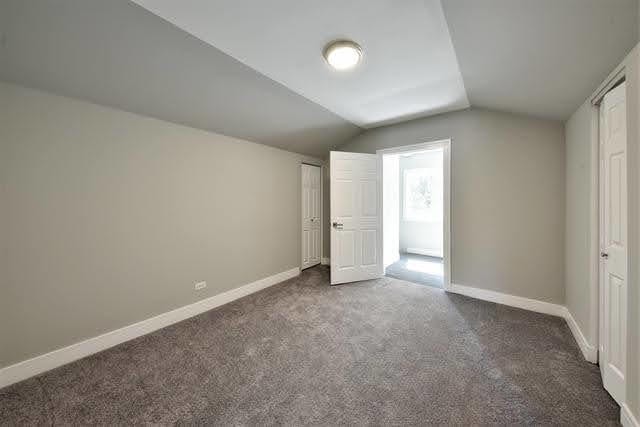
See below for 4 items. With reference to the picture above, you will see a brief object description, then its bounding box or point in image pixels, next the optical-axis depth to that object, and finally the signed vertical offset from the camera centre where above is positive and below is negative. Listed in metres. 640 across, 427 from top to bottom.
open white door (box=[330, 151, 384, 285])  3.52 -0.11
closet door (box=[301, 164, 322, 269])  4.22 -0.08
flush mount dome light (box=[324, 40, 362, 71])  1.70 +1.22
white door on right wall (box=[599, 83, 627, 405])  1.38 -0.23
